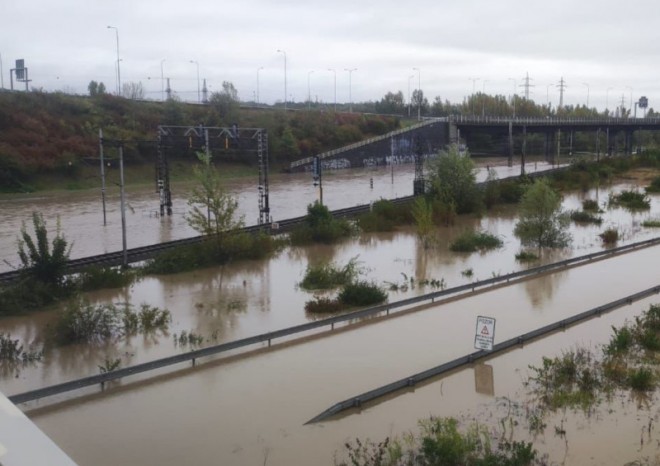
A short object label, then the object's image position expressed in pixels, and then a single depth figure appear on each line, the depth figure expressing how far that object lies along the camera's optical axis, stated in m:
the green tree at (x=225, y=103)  75.62
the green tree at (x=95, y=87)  87.65
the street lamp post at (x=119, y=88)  77.86
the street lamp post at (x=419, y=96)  137.75
